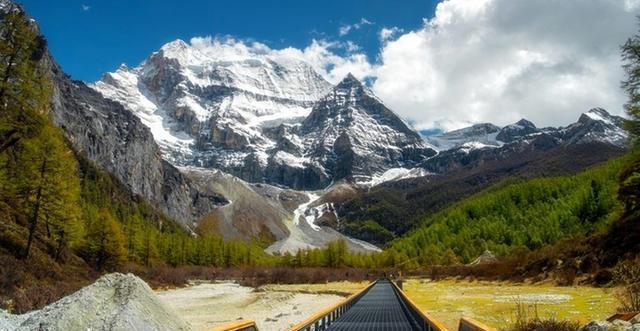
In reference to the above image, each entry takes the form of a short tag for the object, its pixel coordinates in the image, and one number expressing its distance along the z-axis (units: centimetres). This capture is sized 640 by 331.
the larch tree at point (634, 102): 3017
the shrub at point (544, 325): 1154
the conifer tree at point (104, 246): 6562
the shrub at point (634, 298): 1118
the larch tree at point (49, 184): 3812
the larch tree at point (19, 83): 2392
